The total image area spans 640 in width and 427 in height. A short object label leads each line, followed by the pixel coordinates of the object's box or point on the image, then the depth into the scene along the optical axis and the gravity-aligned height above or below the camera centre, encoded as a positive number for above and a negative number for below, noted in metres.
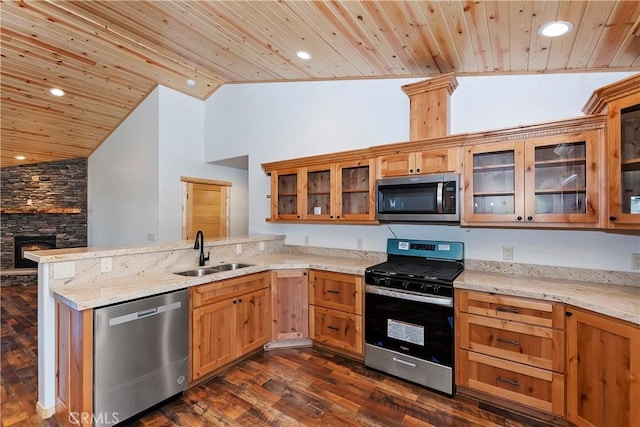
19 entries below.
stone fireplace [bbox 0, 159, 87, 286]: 5.96 +0.07
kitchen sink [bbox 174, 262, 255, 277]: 2.81 -0.56
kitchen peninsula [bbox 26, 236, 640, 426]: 1.88 -0.52
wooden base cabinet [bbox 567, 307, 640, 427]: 1.62 -0.92
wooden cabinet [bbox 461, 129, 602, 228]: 2.10 +0.24
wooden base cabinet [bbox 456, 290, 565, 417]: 2.00 -0.96
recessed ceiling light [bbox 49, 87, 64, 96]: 4.04 +1.66
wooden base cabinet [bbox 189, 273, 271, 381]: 2.41 -0.95
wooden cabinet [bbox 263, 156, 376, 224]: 3.19 +0.25
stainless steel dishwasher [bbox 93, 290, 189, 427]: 1.87 -0.96
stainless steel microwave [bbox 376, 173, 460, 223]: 2.58 +0.13
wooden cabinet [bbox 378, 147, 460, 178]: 2.61 +0.47
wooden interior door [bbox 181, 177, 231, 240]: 4.88 +0.10
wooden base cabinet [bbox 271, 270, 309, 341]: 3.13 -0.94
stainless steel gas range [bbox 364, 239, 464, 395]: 2.36 -0.86
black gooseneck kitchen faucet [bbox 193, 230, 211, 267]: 2.93 -0.33
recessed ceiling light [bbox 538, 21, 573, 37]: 1.84 +1.15
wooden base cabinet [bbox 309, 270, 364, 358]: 2.83 -0.96
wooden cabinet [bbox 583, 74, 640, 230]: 1.85 +0.37
